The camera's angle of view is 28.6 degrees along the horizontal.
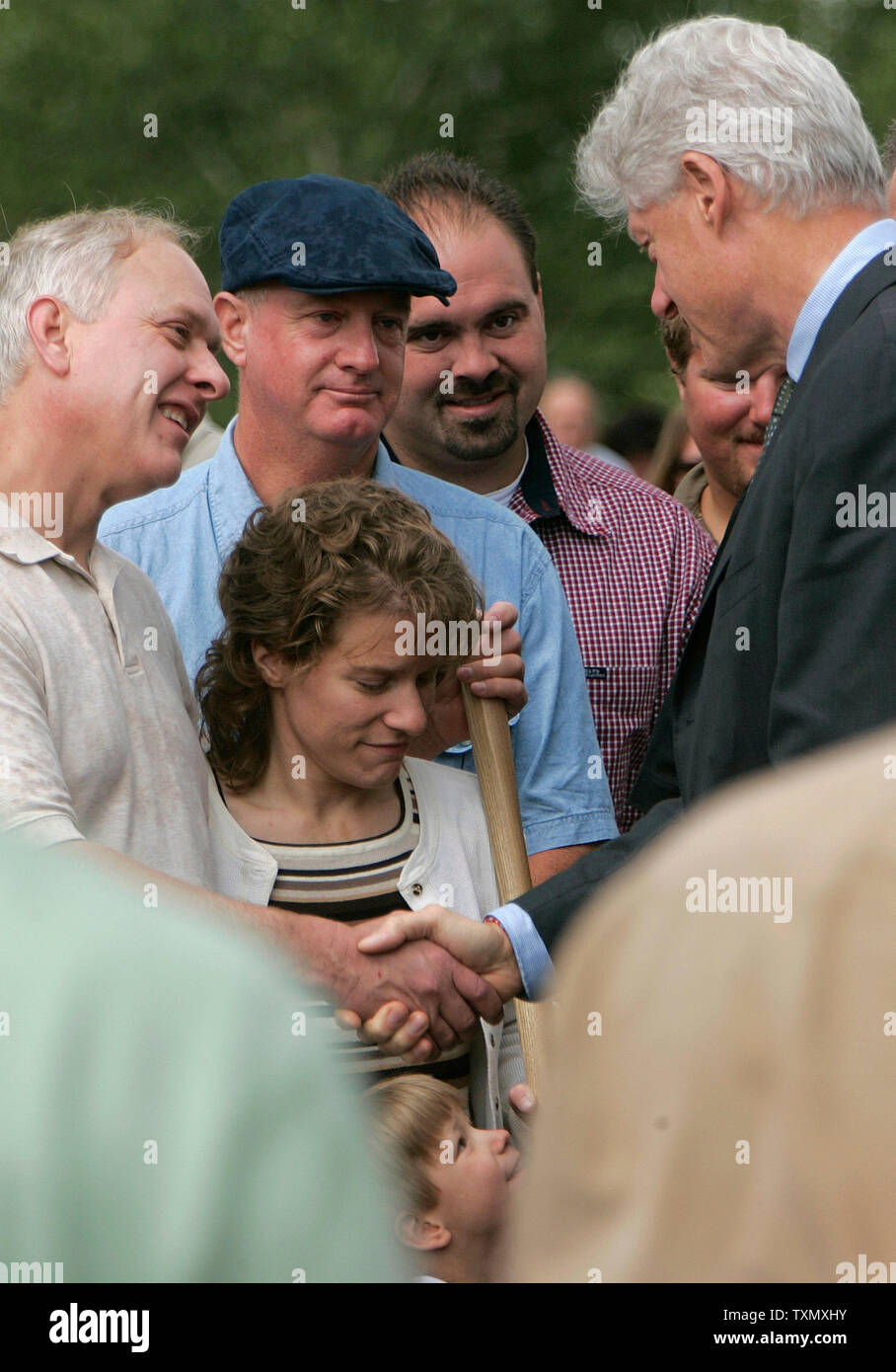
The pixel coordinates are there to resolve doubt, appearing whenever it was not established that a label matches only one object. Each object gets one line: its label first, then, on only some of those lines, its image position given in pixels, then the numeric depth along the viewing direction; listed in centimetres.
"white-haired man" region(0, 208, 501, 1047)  250
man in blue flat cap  321
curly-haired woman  295
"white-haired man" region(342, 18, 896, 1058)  238
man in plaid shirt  375
